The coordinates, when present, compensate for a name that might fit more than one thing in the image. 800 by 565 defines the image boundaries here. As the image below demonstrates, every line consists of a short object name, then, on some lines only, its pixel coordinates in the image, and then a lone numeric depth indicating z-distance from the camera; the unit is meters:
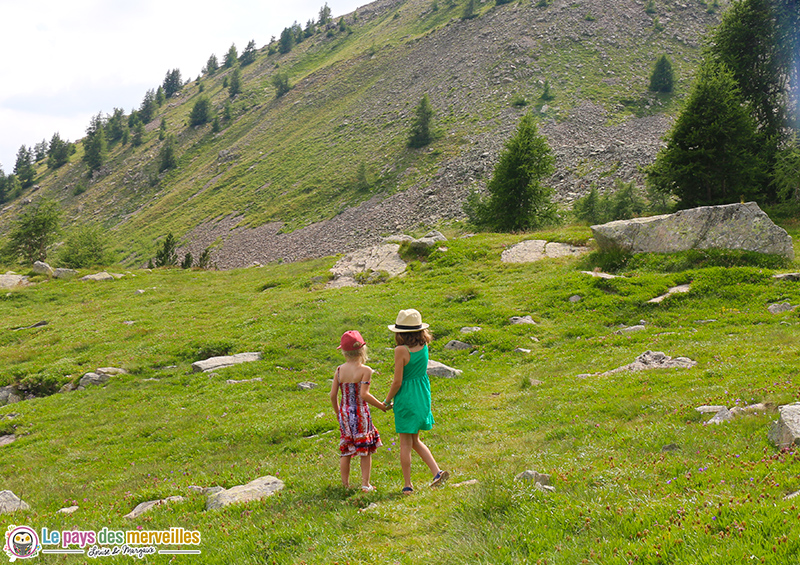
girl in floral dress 8.21
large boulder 21.56
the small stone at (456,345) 19.52
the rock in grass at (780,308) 16.83
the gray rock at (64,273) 43.19
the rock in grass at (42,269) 44.17
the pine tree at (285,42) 189.02
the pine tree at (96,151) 145.12
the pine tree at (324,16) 195.76
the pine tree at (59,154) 160.75
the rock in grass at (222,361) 20.00
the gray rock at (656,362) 13.26
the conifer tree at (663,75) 75.88
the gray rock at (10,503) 9.62
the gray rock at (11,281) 41.22
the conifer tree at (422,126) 78.06
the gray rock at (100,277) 41.89
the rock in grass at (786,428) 6.59
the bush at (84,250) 54.66
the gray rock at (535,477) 7.00
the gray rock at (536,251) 29.41
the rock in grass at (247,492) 8.37
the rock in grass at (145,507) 8.51
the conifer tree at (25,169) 156.88
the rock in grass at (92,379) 19.44
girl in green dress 7.91
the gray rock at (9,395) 19.47
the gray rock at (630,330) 17.86
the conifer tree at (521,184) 39.91
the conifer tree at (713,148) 29.84
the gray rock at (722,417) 8.48
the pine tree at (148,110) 183.50
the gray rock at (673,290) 19.74
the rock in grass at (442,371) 16.86
